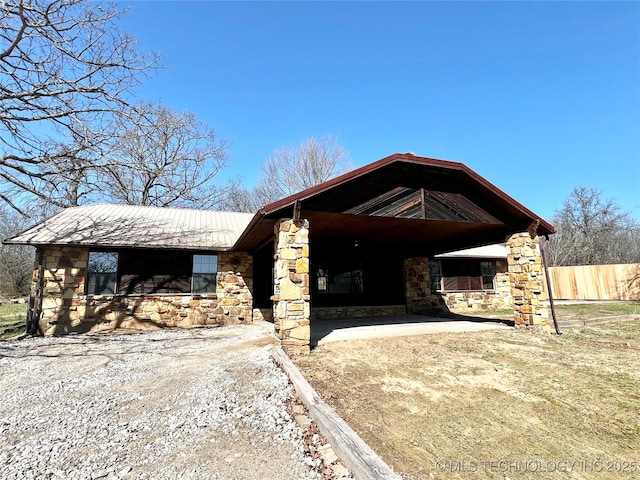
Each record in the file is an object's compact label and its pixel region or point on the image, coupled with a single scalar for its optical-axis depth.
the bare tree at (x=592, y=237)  30.11
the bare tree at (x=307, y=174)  26.17
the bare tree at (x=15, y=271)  23.11
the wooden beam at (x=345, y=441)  2.47
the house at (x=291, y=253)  7.13
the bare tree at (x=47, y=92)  7.18
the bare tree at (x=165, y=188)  21.33
